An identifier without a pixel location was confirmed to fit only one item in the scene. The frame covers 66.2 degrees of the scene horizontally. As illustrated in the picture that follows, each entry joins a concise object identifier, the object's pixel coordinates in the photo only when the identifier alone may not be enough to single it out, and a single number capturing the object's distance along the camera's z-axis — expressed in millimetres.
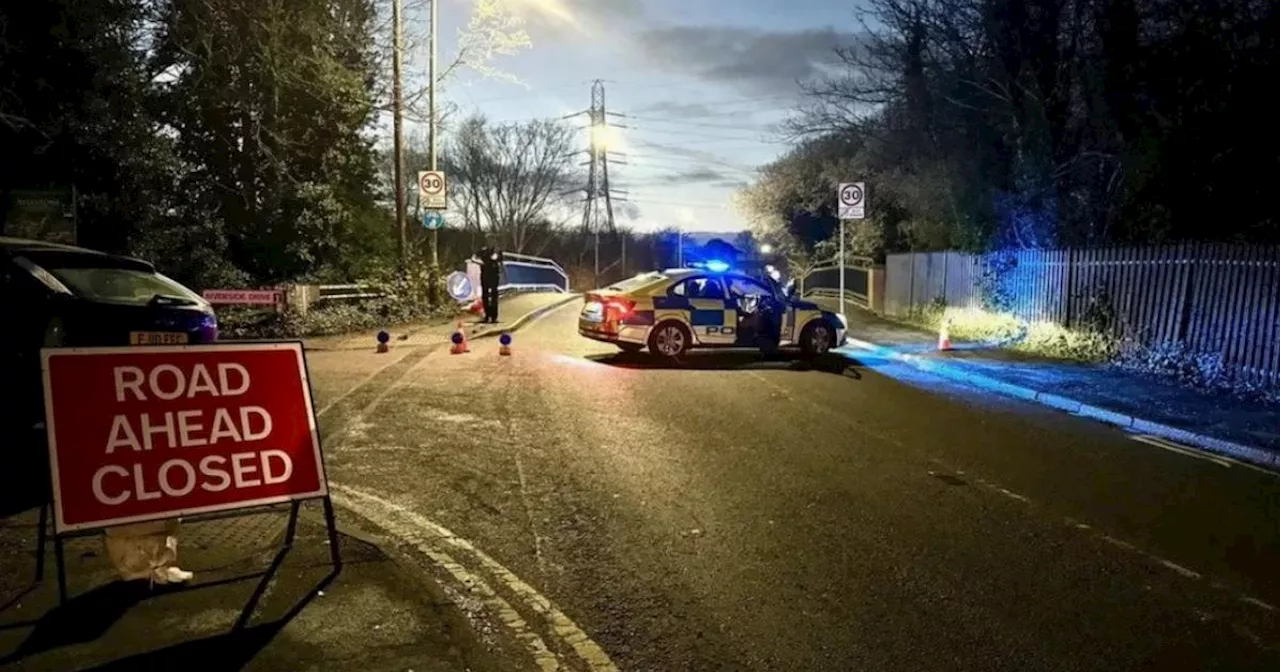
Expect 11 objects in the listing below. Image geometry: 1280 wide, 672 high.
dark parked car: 7094
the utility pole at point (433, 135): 22375
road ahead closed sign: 4543
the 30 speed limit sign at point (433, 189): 20781
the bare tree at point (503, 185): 68250
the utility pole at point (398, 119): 20891
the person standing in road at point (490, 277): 19531
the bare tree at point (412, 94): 22091
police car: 14438
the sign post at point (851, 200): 19312
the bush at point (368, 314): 18438
